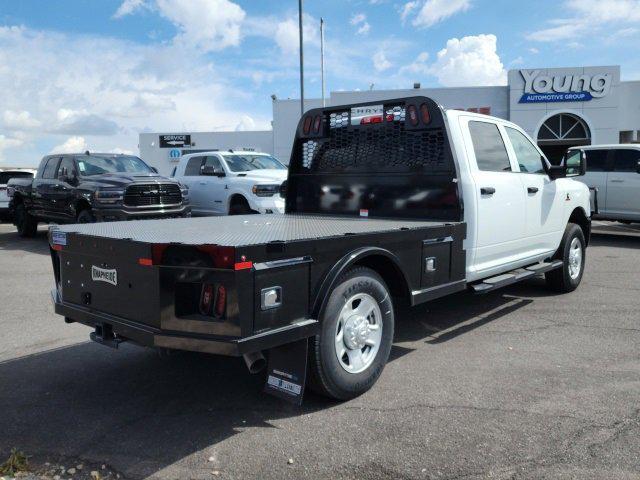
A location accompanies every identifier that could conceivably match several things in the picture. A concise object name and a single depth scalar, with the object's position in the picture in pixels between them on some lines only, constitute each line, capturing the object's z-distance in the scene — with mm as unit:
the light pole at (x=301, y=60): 22297
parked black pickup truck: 11133
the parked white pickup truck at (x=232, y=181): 11820
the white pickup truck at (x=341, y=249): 3258
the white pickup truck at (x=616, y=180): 12820
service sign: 39094
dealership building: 28234
